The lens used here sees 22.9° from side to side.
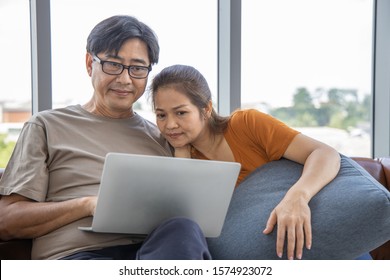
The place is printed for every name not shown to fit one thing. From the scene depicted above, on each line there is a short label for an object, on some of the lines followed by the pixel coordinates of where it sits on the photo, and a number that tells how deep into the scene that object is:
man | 2.22
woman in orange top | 2.31
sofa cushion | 2.20
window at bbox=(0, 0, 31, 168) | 2.83
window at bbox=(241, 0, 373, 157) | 3.23
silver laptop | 2.06
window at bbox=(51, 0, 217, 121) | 2.85
